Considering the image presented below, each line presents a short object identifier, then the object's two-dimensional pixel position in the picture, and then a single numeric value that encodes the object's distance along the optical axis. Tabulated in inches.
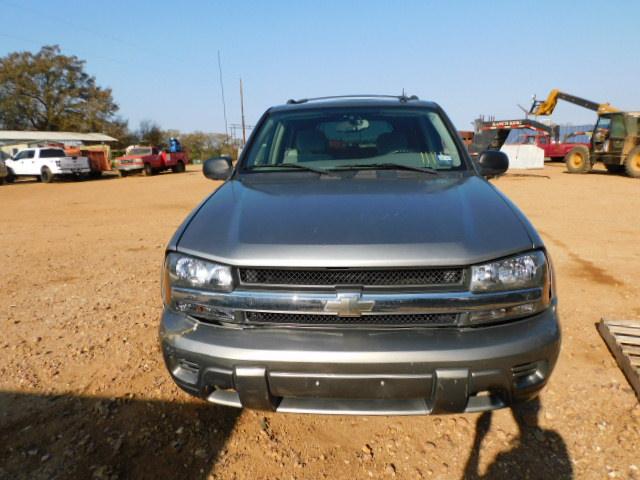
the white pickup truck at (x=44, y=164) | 813.2
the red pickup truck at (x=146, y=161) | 934.4
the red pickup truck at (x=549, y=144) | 1000.2
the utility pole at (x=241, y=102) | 1545.3
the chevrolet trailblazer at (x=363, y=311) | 62.7
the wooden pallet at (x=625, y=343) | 98.0
